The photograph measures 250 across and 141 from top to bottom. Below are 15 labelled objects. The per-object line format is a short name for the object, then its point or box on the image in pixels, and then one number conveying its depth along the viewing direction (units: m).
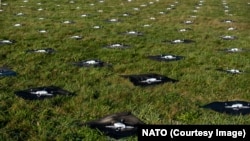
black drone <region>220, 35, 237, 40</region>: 16.21
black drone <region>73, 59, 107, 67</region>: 11.25
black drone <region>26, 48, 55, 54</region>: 12.73
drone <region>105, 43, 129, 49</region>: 13.93
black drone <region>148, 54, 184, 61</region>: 12.23
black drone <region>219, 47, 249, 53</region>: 13.75
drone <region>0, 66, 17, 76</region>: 10.06
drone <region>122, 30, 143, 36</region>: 16.45
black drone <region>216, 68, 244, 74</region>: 10.97
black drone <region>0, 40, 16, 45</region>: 13.73
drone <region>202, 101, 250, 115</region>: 7.98
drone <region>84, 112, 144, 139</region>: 6.84
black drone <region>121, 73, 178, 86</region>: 9.67
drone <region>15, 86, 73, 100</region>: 8.51
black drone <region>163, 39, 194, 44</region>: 15.06
